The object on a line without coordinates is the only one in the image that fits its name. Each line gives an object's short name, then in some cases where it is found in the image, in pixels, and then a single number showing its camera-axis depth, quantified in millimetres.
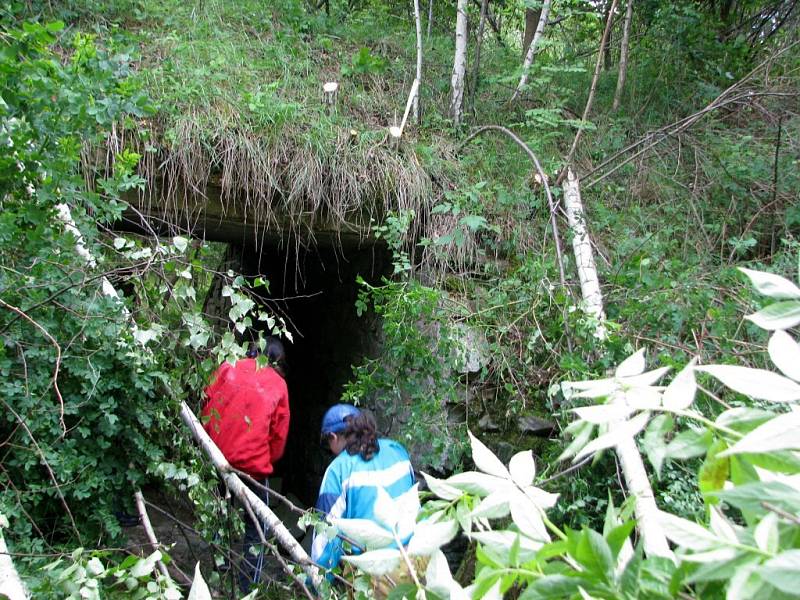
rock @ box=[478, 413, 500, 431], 4176
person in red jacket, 3871
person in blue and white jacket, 3104
